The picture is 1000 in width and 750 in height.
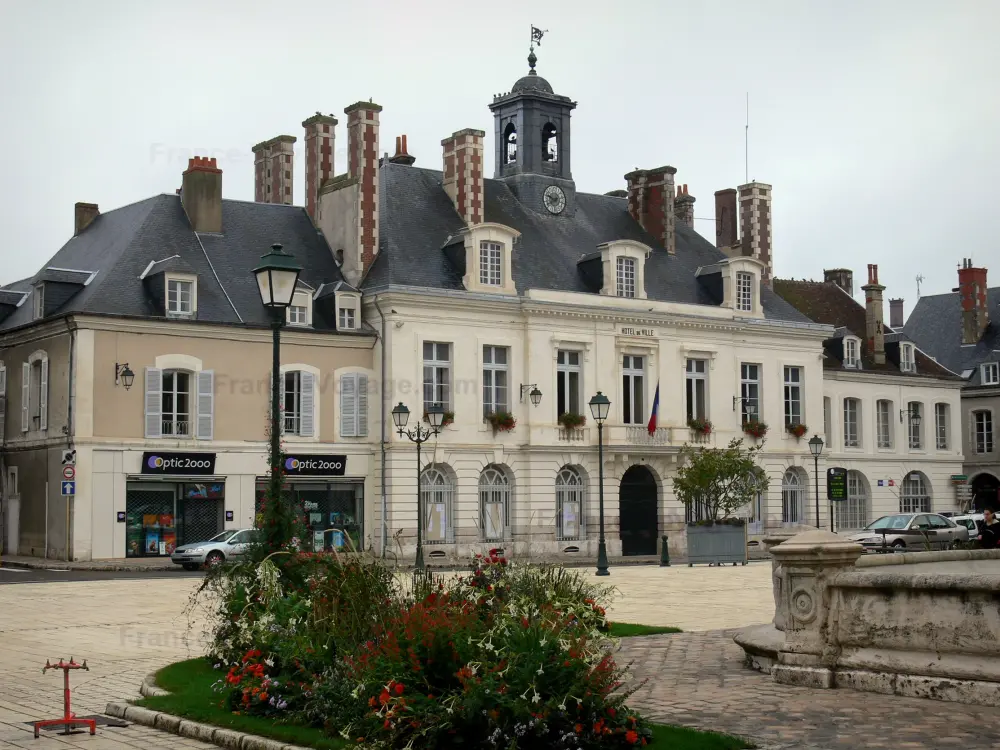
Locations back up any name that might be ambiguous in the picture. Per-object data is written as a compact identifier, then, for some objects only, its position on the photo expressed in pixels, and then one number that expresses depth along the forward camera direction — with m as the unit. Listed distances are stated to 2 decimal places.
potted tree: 33.12
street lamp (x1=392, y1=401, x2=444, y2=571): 29.50
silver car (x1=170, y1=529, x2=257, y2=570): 30.52
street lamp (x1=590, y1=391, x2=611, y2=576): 29.92
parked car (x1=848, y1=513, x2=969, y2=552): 35.66
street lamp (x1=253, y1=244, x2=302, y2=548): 12.86
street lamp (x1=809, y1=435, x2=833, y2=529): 40.75
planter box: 33.06
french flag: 39.22
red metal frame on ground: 9.73
